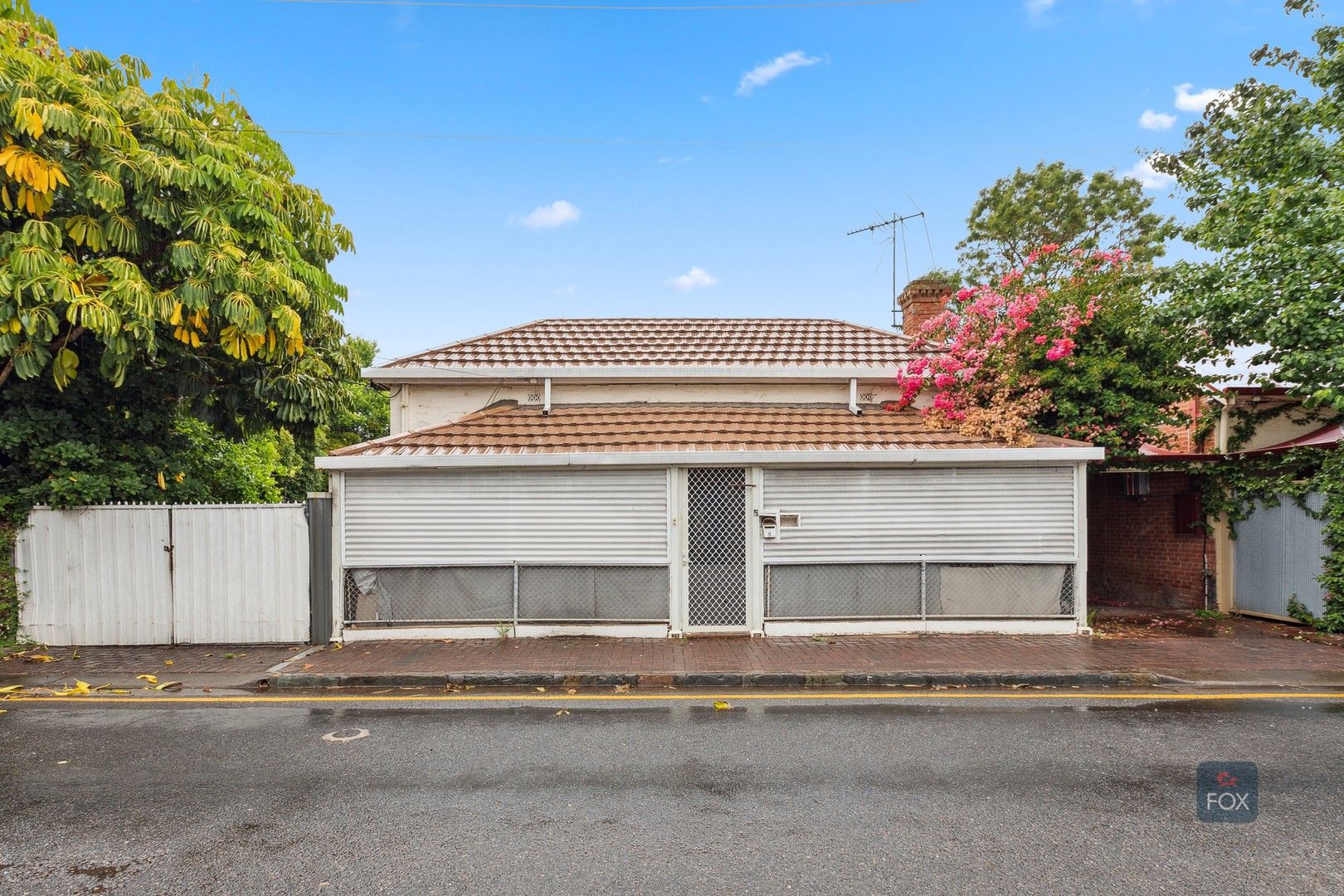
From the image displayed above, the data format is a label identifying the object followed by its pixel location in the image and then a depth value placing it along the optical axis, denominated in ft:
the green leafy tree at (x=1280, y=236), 29.37
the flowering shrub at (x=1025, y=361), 32.17
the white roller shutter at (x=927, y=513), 28.35
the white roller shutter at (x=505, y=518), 27.84
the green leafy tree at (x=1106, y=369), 32.22
